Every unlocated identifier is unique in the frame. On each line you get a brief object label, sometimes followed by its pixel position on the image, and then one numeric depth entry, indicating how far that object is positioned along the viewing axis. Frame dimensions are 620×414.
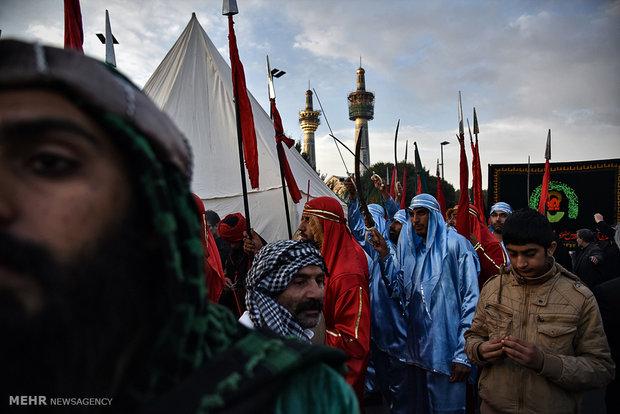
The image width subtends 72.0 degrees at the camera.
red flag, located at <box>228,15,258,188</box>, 3.86
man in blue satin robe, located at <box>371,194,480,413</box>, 3.21
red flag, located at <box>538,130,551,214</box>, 6.05
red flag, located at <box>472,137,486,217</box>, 5.73
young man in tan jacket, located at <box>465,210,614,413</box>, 2.13
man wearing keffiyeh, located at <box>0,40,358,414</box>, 0.50
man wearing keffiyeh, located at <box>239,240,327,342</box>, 1.97
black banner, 8.68
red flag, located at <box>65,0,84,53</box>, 3.44
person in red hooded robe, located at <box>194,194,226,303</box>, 3.56
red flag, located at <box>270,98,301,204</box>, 4.27
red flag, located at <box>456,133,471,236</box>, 4.24
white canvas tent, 7.62
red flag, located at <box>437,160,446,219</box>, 6.53
